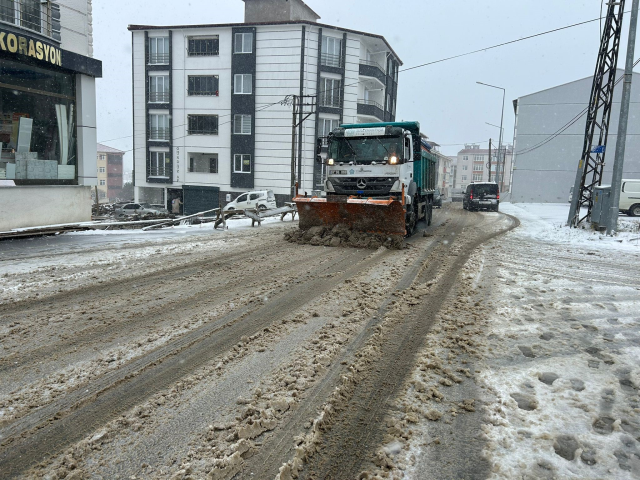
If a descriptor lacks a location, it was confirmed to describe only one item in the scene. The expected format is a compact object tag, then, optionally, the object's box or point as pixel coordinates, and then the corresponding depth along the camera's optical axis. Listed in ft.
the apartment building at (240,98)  112.88
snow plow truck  36.32
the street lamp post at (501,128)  132.30
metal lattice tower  49.88
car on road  92.84
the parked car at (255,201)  89.51
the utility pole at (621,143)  44.06
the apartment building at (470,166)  422.00
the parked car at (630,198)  76.69
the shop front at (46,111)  38.19
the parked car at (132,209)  107.55
